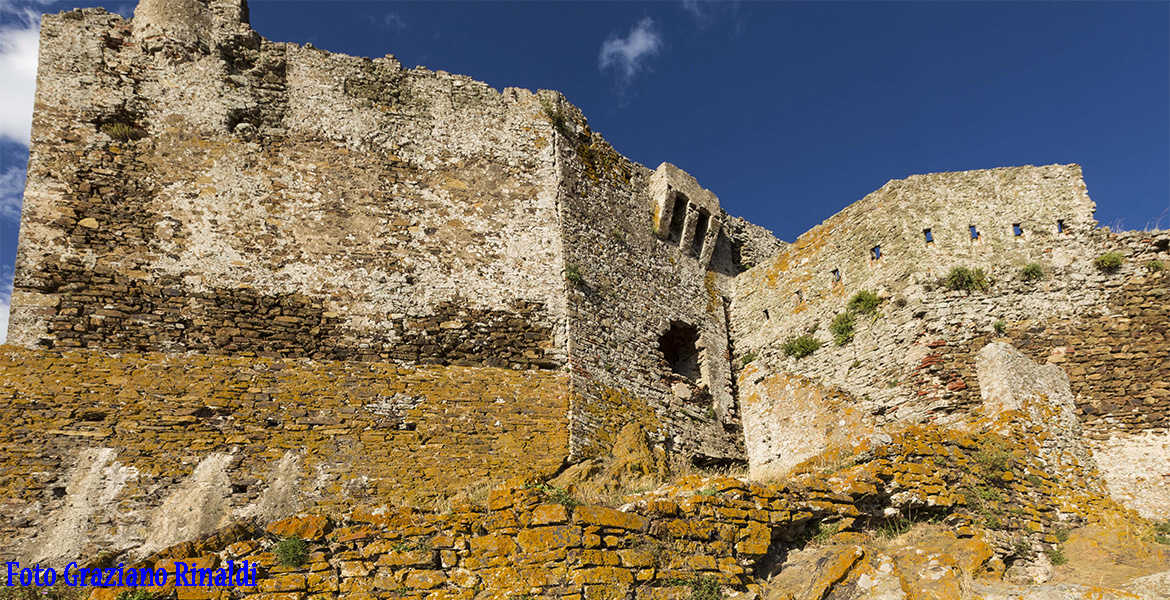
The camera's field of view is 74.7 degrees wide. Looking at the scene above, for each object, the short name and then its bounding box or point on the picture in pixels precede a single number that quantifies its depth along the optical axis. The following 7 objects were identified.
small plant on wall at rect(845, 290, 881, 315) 13.20
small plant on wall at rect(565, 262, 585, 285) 13.34
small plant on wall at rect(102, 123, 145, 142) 12.09
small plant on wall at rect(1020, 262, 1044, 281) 11.77
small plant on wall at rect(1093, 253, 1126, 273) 11.20
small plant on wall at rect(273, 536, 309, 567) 6.83
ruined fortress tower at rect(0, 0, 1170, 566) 10.08
